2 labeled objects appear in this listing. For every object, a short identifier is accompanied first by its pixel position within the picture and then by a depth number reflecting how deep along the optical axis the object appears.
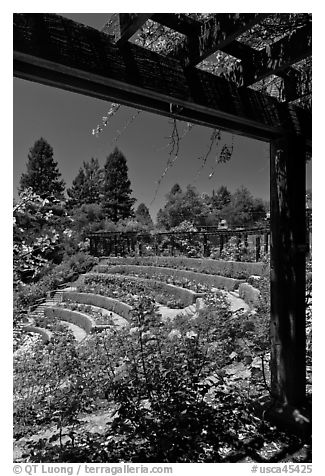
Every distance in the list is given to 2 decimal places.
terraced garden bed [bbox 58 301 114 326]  6.44
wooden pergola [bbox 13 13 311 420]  1.12
